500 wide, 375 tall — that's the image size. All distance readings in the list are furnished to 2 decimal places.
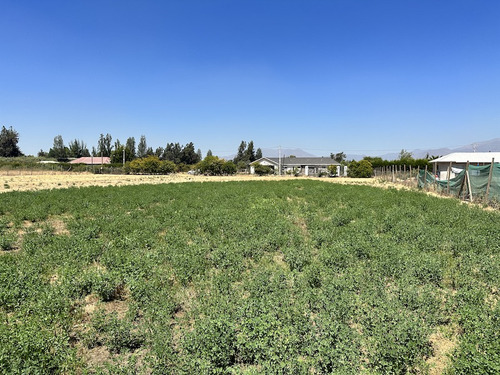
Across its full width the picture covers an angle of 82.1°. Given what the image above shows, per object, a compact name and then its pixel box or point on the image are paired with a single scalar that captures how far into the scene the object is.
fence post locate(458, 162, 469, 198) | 17.97
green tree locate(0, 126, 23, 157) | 86.81
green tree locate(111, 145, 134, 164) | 95.25
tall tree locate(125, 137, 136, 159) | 107.49
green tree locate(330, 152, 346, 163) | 112.90
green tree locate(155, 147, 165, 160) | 109.15
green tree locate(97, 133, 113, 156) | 109.38
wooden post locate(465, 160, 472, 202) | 17.05
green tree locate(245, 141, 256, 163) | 105.06
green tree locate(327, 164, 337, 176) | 69.17
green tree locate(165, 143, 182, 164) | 105.09
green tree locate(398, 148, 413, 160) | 99.11
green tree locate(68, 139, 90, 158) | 107.06
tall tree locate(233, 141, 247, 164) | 112.94
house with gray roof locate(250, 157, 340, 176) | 79.06
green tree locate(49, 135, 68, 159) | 100.56
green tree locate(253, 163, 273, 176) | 70.69
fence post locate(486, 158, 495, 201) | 15.70
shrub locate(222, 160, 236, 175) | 69.00
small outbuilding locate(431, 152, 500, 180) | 42.62
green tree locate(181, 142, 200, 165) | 104.50
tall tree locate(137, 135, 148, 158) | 112.75
